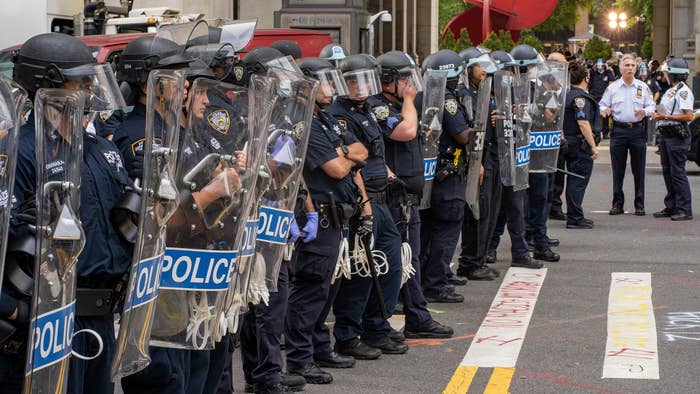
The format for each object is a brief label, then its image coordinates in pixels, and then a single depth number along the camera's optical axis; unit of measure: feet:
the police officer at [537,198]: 39.70
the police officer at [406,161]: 28.09
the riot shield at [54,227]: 13.23
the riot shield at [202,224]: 15.87
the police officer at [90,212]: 14.90
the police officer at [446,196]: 32.27
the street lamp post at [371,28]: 108.68
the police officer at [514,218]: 37.96
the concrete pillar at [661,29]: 154.10
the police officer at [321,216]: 23.99
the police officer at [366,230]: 25.91
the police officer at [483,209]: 35.88
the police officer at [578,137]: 46.16
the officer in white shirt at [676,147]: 50.11
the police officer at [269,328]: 21.97
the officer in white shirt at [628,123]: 50.70
